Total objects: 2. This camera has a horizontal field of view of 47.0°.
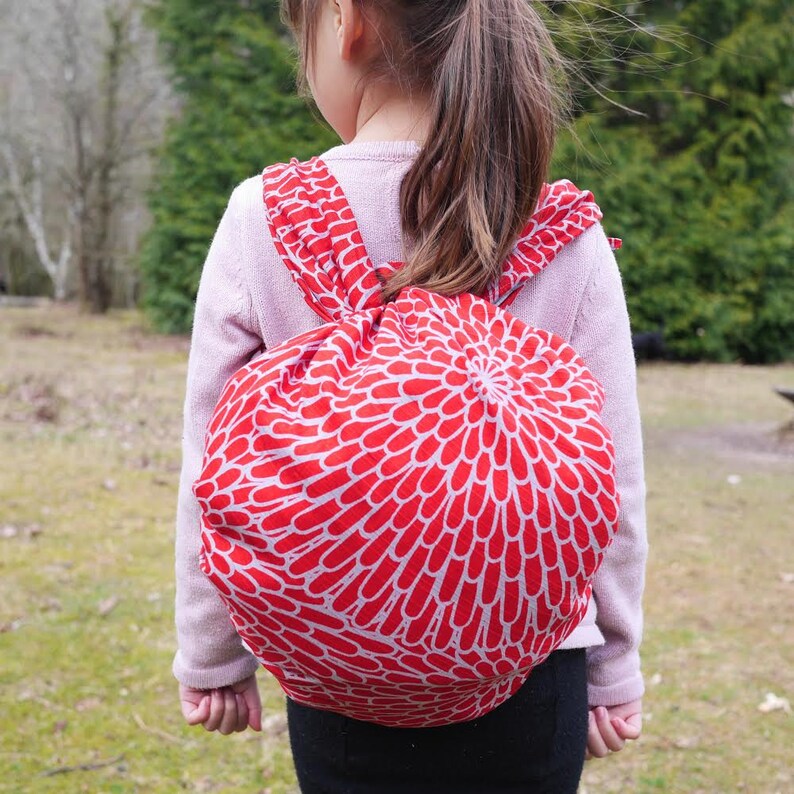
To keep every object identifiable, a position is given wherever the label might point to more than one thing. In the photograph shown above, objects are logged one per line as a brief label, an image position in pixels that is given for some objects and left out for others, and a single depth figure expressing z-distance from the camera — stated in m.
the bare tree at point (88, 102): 19.00
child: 1.21
